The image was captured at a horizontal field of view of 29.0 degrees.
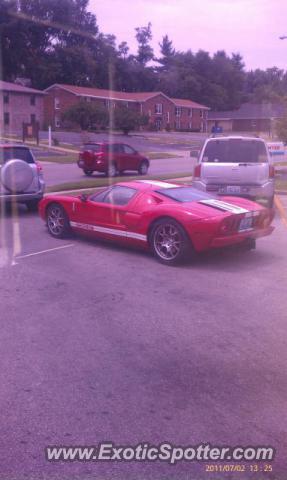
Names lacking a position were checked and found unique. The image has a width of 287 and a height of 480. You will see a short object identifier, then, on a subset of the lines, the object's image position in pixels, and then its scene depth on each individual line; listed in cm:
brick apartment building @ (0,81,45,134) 5897
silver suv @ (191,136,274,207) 1180
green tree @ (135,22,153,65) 10544
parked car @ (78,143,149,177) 2508
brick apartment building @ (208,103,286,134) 6272
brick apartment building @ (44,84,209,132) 7056
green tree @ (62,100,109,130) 5653
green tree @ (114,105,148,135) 6041
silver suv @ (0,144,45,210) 1170
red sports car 771
